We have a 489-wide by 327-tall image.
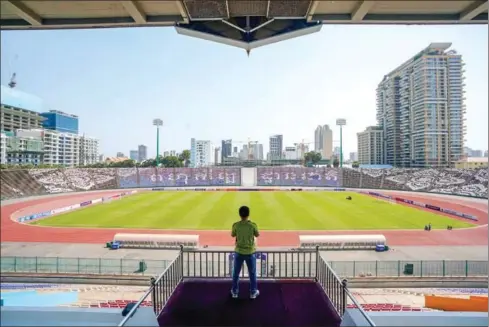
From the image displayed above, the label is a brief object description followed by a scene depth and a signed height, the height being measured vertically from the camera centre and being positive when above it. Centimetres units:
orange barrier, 685 -358
